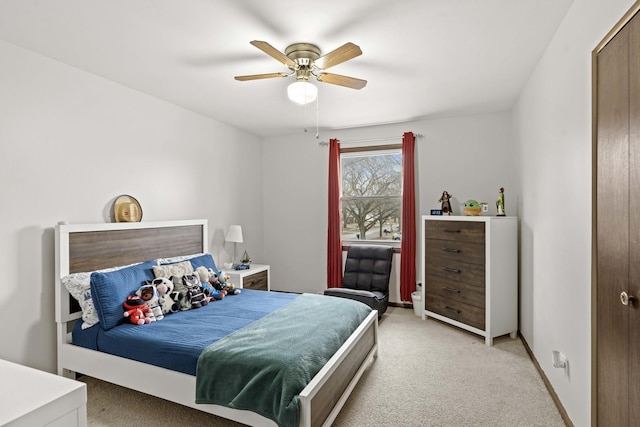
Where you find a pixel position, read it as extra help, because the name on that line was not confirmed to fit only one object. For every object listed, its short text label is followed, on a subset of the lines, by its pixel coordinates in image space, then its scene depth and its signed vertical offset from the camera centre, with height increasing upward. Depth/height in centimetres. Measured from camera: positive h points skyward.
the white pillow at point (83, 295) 255 -61
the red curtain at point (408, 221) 457 -9
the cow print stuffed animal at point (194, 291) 300 -69
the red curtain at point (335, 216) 495 -3
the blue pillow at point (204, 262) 351 -50
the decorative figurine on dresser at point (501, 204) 376 +11
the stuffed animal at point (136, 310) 254 -73
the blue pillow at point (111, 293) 248 -60
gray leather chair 445 -76
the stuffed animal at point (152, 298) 267 -67
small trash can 431 -114
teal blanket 180 -86
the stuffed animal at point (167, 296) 280 -69
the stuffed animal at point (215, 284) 328 -69
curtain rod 460 +107
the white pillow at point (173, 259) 329 -45
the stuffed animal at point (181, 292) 292 -68
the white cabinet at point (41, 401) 124 -72
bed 196 -96
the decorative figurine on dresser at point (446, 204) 426 +13
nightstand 413 -81
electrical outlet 213 -94
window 488 +32
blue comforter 215 -83
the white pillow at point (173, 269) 300 -50
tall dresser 341 -63
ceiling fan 221 +107
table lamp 446 -26
